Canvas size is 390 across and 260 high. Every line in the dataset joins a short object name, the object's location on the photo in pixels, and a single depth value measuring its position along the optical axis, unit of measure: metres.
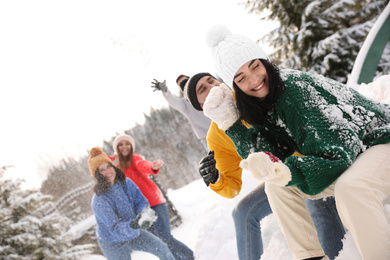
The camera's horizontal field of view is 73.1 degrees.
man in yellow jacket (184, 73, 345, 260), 1.68
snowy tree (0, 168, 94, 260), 5.27
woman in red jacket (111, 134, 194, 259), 3.48
